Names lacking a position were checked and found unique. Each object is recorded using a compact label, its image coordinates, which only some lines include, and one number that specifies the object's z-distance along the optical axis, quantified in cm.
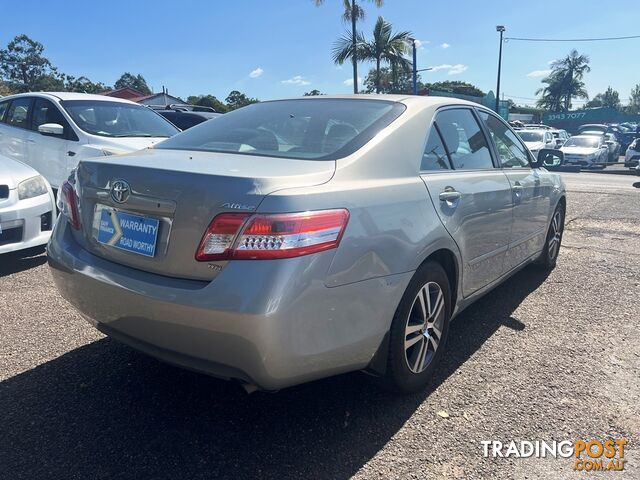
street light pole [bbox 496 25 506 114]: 3444
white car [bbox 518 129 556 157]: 2036
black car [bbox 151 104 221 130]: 1095
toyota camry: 197
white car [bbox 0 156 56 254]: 453
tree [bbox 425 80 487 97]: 6254
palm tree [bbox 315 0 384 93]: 2336
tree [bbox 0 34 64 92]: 6988
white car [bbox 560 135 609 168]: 2003
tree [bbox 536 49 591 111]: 7044
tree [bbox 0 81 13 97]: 3266
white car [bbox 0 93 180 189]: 635
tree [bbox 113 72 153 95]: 9581
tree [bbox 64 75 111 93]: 6481
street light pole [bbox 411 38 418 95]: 2681
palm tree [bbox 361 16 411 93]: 2612
